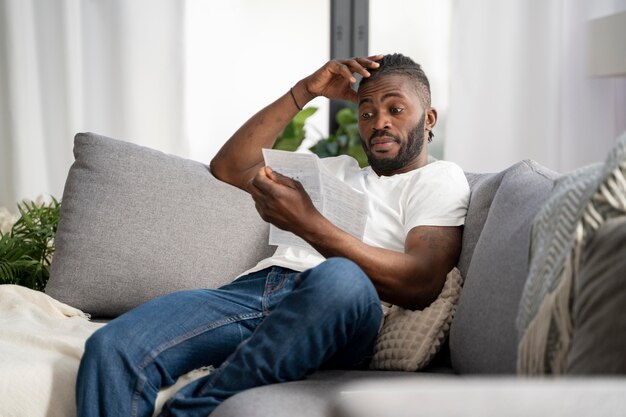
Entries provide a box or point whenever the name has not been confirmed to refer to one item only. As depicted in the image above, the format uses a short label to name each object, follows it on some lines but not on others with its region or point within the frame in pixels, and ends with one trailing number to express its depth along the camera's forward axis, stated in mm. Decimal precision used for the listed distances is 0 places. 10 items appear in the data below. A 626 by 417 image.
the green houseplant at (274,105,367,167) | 3781
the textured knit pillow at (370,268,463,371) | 1794
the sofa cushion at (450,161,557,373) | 1586
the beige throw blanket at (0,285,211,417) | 1729
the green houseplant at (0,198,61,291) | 2639
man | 1646
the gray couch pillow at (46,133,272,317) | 2299
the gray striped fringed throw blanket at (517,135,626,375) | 1234
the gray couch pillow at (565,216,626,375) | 1066
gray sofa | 852
